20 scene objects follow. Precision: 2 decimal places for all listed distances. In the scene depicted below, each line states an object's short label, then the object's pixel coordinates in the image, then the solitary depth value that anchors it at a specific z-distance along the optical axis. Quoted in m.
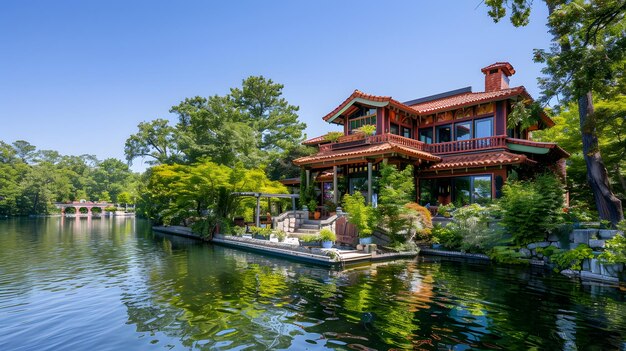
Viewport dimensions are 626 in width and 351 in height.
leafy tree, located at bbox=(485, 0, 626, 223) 8.05
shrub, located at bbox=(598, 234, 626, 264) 9.95
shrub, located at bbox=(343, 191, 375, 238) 14.27
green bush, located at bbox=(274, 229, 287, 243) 16.41
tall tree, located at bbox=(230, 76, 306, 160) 38.34
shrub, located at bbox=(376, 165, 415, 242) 14.54
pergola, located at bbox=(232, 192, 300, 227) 20.12
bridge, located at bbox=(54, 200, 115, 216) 69.00
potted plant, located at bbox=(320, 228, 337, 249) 14.26
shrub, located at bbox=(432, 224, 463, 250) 15.05
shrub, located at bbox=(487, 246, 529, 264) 13.02
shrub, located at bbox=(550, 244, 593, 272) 11.09
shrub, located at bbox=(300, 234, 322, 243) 14.70
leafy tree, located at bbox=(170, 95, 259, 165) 30.92
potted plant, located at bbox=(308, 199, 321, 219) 20.78
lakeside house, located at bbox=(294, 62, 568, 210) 17.97
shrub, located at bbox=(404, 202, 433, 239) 14.76
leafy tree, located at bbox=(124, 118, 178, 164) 46.06
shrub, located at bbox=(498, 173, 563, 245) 12.62
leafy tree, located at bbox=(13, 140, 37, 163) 79.56
